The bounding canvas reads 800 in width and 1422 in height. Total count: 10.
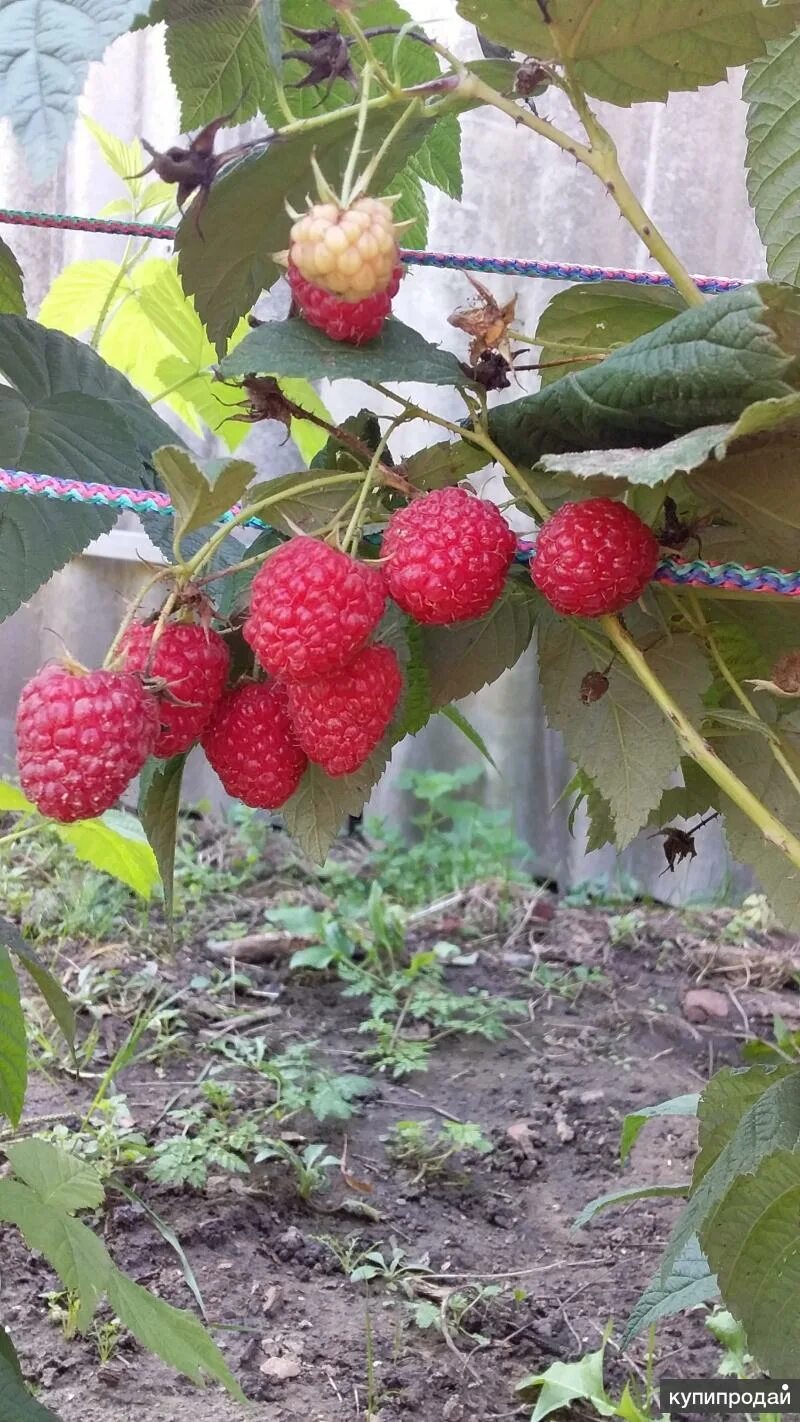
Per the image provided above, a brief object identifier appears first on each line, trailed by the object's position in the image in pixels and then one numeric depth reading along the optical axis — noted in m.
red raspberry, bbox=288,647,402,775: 0.39
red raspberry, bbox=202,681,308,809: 0.43
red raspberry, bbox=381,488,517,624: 0.38
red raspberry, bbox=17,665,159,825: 0.35
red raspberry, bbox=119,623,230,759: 0.39
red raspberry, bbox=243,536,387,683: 0.36
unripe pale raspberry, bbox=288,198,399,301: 0.36
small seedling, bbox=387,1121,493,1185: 1.28
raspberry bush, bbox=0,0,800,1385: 0.36
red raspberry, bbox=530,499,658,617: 0.37
